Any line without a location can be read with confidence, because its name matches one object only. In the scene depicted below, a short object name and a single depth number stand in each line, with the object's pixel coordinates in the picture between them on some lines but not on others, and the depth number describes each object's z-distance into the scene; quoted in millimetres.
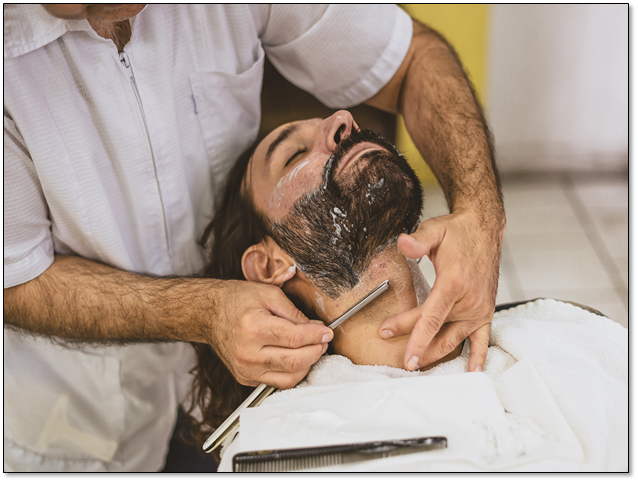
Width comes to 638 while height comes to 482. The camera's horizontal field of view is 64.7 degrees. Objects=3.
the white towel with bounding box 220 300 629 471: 911
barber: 1070
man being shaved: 1159
